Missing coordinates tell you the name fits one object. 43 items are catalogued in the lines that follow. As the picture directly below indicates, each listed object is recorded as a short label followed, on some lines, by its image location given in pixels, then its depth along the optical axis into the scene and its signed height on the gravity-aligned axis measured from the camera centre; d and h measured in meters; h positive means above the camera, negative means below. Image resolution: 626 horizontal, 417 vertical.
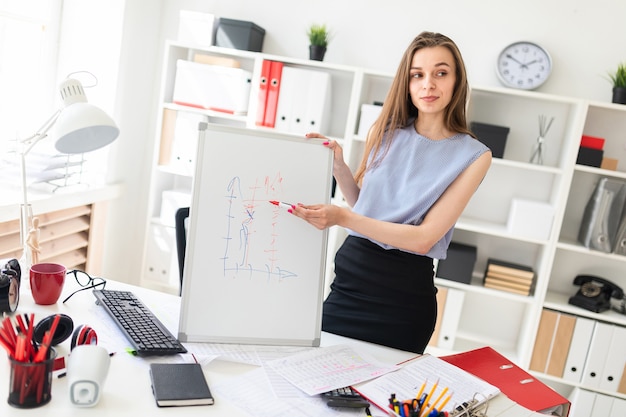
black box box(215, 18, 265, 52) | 3.33 +0.38
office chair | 2.01 -0.48
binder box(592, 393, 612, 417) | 3.11 -1.32
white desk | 1.14 -0.64
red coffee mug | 1.56 -0.57
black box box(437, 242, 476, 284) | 3.18 -0.71
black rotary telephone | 3.12 -0.74
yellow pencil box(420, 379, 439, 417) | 1.16 -0.54
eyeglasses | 1.77 -0.63
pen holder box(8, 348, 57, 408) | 1.09 -0.59
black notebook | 1.21 -0.63
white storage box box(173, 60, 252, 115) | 3.33 +0.06
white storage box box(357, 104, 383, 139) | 3.18 +0.02
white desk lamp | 1.52 -0.13
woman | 1.71 -0.22
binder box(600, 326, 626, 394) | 3.04 -1.06
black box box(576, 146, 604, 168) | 3.04 -0.01
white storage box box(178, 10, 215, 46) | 3.34 +0.38
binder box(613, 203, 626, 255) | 3.01 -0.41
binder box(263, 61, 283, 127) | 3.26 +0.08
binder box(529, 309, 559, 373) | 3.11 -1.03
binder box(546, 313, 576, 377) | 3.09 -1.03
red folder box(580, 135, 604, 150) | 3.09 +0.07
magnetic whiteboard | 1.52 -0.38
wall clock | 3.15 +0.43
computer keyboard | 1.40 -0.62
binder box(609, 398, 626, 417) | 3.09 -1.31
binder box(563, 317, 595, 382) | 3.07 -1.04
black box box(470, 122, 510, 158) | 3.11 +0.03
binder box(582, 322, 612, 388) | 3.05 -1.04
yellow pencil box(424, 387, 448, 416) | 1.15 -0.56
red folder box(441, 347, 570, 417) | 1.42 -0.61
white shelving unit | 3.10 -0.28
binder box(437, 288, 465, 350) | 3.23 -1.02
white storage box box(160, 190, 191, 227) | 3.52 -0.68
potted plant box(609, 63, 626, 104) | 2.98 +0.37
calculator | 1.28 -0.62
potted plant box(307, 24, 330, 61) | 3.28 +0.40
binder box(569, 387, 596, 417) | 3.13 -1.33
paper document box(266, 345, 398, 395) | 1.35 -0.62
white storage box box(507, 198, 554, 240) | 3.07 -0.39
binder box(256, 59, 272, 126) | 3.28 +0.08
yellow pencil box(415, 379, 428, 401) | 1.21 -0.56
